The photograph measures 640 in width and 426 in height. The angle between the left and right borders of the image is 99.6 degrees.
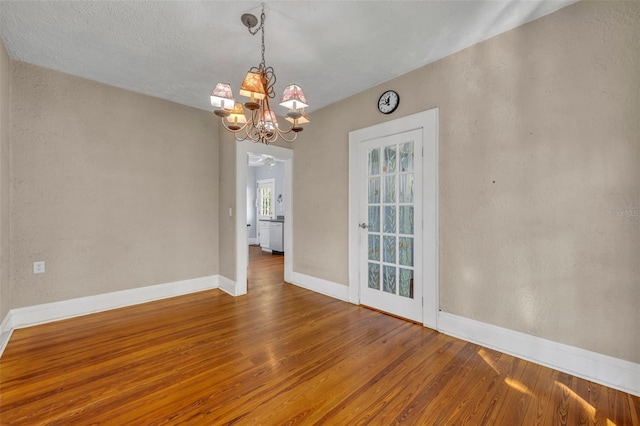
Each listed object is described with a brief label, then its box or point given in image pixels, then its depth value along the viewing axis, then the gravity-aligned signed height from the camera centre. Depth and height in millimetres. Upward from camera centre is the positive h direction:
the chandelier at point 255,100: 1849 +828
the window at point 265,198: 8266 +436
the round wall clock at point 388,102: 2932 +1212
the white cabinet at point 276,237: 6801 -652
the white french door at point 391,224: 2773 -138
